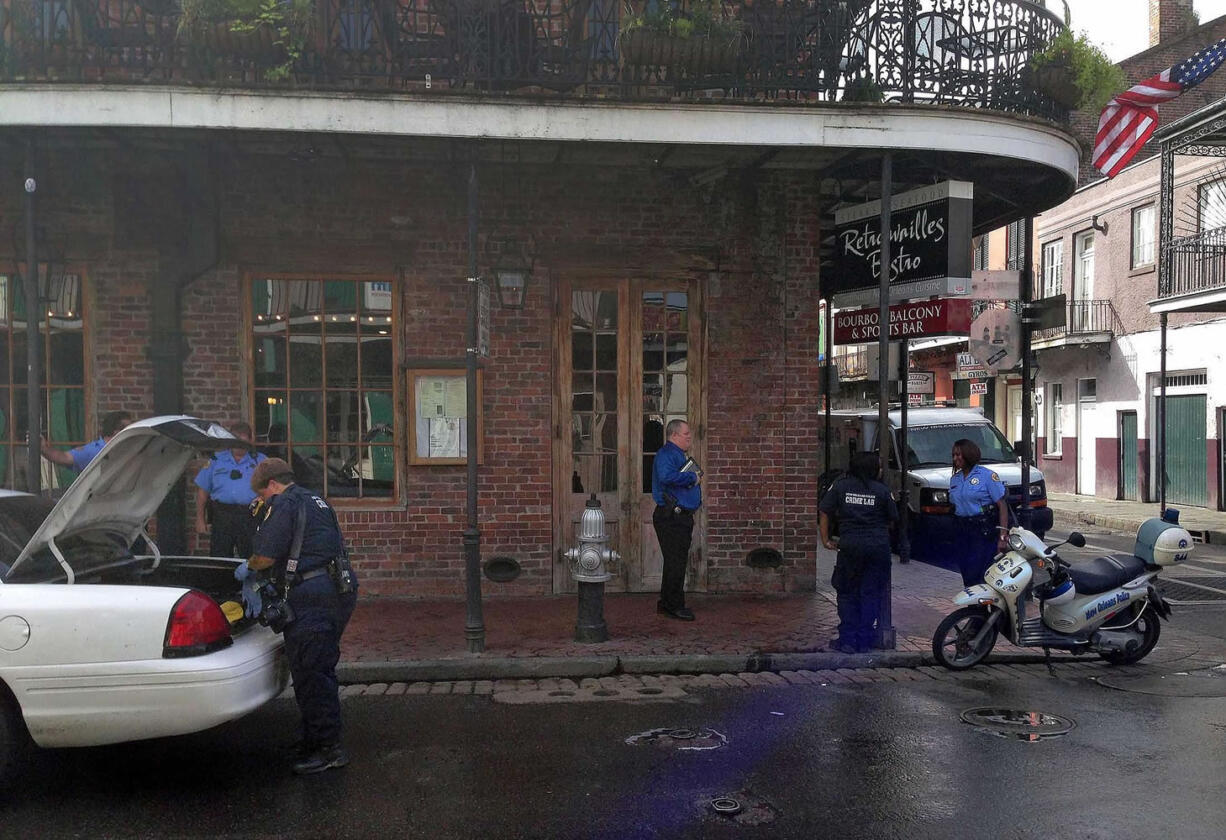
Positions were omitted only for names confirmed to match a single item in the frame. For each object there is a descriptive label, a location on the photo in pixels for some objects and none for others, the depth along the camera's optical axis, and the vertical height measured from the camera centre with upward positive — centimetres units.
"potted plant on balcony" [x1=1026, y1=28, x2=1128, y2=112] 816 +284
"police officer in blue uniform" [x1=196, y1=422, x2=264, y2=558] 791 -72
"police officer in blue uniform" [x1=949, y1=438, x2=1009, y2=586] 825 -87
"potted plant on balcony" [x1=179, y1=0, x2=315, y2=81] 734 +293
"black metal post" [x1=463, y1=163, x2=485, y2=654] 716 -74
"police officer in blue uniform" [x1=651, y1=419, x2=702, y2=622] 810 -82
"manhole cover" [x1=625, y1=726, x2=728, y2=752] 532 -184
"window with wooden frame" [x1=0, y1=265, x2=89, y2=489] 880 +42
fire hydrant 739 -123
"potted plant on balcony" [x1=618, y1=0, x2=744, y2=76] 752 +286
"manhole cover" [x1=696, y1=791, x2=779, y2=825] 430 -181
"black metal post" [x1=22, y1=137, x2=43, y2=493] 703 +52
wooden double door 930 +8
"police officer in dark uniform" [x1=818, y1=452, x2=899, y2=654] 712 -101
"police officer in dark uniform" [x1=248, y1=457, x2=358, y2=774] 487 -95
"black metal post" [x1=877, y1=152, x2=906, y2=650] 730 +36
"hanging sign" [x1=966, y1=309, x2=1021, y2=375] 955 +69
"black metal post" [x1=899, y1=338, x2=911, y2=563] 1195 -73
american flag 993 +294
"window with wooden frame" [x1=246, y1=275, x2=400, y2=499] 910 +30
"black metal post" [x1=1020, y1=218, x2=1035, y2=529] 912 +67
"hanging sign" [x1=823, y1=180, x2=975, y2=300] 795 +147
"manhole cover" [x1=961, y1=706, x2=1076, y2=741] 550 -185
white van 1248 -82
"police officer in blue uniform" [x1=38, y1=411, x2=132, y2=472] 791 -28
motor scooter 688 -140
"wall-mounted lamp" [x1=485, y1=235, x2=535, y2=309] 898 +133
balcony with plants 749 +290
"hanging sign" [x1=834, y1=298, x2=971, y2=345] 941 +89
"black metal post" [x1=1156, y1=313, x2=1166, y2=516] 1554 -13
